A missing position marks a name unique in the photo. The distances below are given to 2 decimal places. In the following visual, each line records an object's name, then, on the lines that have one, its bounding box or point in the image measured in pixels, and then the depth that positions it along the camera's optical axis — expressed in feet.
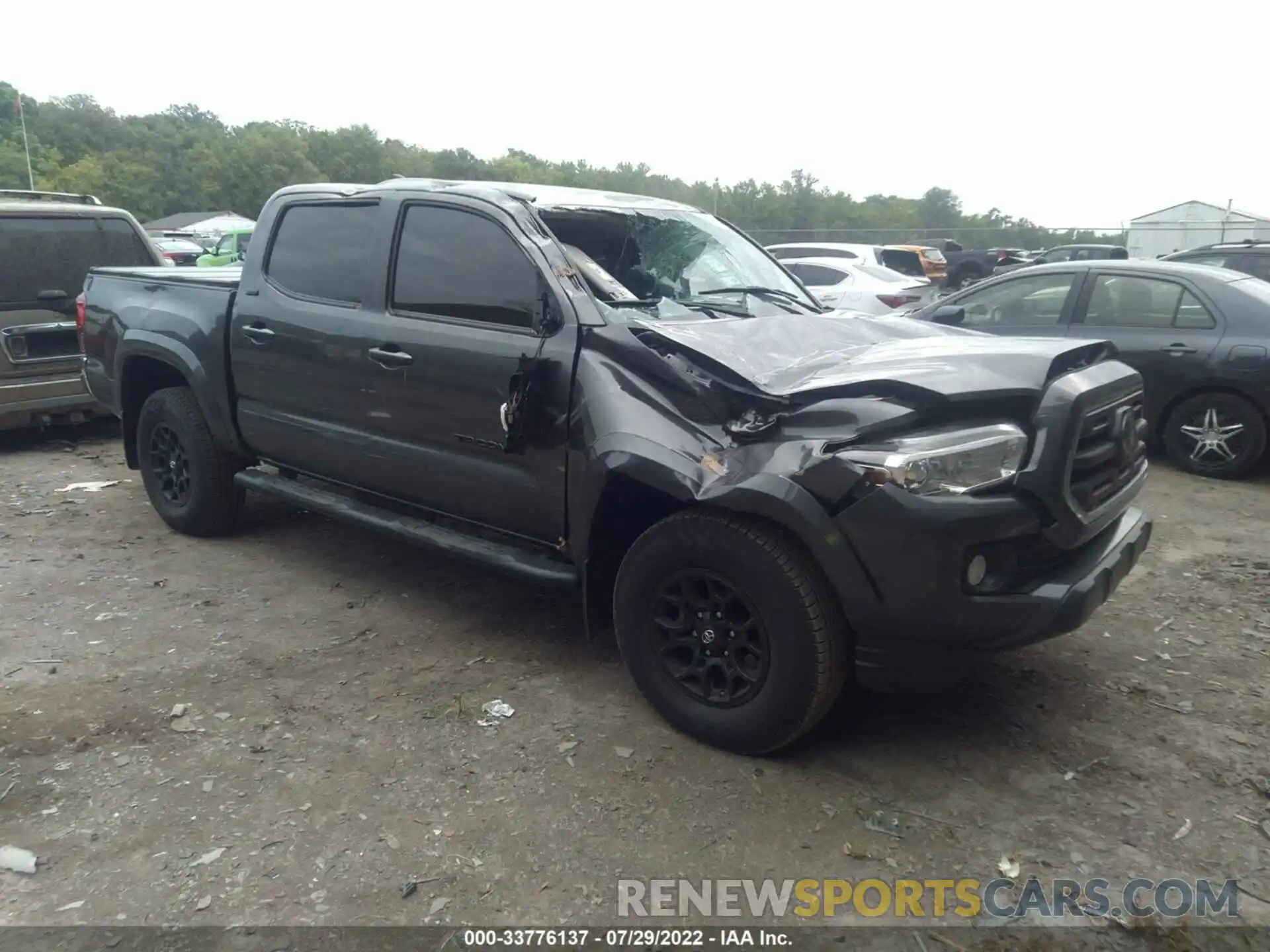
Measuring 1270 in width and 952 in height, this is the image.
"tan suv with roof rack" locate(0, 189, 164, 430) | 23.09
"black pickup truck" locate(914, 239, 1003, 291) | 60.95
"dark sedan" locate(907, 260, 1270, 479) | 21.26
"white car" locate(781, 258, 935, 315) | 37.35
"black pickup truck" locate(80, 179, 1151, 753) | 9.30
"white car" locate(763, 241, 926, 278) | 45.11
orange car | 60.54
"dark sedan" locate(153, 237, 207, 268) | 64.45
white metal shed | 77.61
